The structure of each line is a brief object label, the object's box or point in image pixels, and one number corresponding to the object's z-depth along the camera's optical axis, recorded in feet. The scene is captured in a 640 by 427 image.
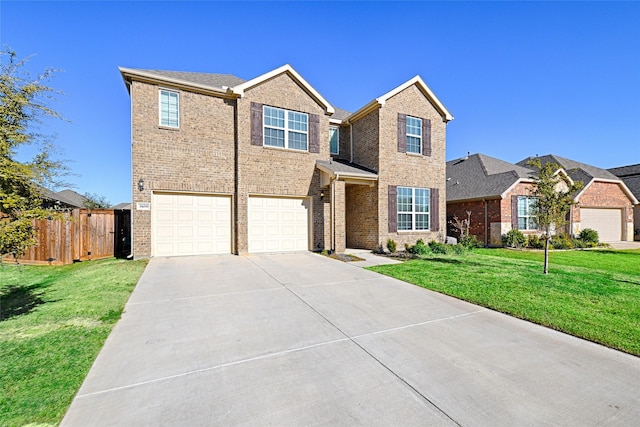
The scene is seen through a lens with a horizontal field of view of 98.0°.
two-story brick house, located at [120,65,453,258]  33.01
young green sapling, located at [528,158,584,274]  26.58
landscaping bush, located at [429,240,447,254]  39.41
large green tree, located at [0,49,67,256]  12.40
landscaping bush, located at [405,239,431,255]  38.65
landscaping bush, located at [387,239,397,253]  38.96
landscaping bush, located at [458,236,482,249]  44.60
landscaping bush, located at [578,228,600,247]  54.24
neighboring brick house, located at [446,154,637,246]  50.96
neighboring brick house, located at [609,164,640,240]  71.05
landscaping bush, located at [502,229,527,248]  49.55
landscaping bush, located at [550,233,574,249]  50.60
